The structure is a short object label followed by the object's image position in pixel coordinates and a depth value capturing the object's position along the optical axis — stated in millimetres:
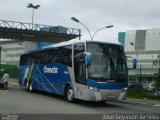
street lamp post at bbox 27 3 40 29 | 49762
